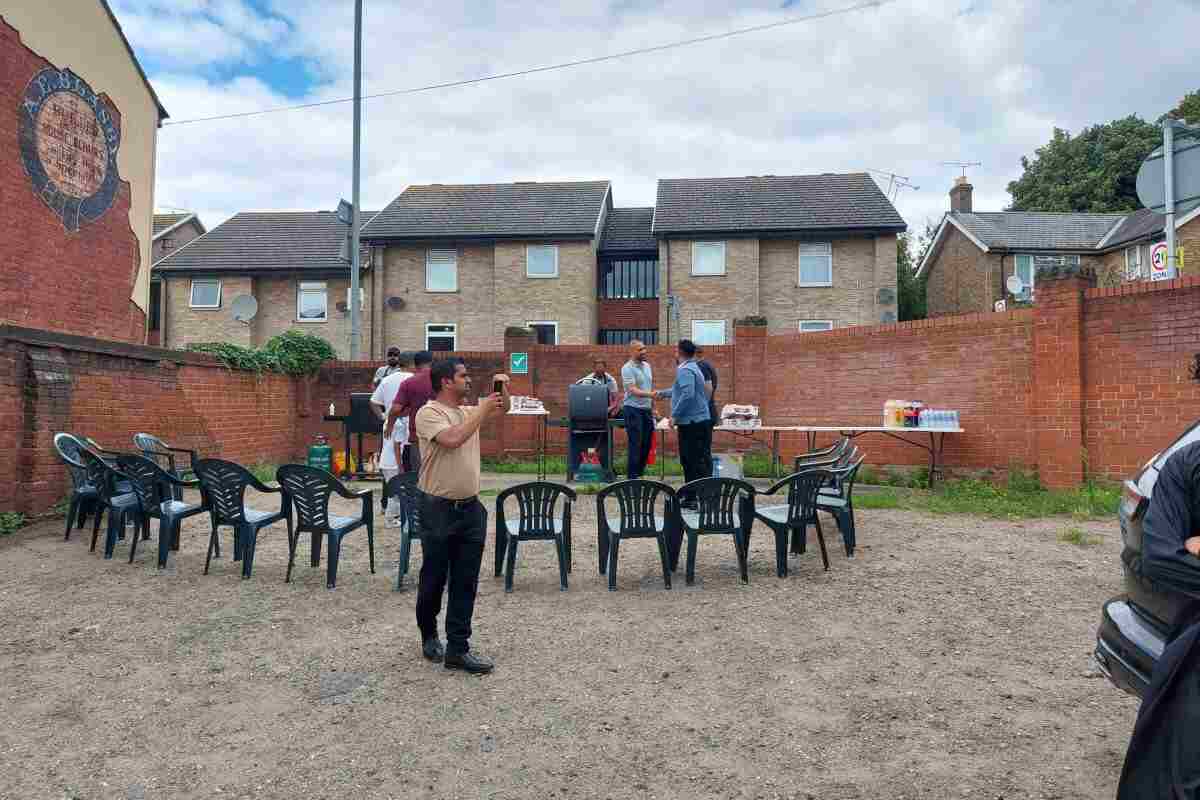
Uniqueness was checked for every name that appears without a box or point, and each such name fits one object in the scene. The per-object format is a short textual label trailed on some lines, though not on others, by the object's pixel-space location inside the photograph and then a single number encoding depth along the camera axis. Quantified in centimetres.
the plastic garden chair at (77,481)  716
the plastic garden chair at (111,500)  666
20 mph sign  859
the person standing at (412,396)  697
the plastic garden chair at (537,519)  558
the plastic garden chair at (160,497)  630
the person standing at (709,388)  793
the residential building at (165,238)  2762
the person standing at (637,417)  946
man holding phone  398
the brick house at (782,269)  2386
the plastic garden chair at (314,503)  570
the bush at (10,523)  747
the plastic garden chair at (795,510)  589
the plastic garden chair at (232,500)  592
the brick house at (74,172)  1021
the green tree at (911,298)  3450
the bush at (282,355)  1236
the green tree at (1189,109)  3566
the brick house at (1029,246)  2562
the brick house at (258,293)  2606
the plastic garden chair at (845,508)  653
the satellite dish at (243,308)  1777
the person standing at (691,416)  772
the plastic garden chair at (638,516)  561
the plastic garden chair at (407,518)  566
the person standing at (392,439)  780
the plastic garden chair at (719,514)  569
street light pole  1666
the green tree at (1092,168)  3644
